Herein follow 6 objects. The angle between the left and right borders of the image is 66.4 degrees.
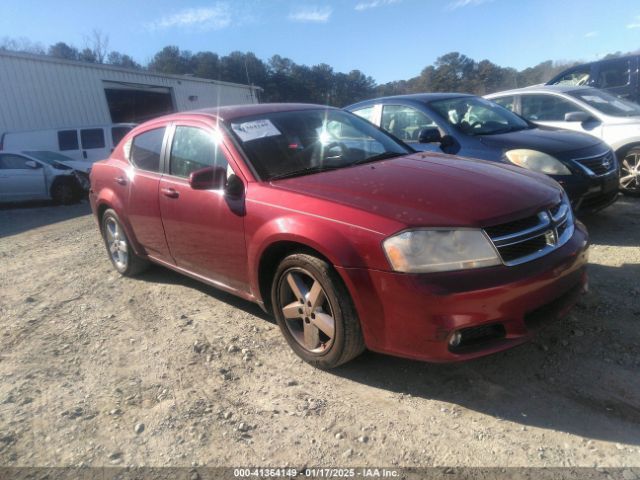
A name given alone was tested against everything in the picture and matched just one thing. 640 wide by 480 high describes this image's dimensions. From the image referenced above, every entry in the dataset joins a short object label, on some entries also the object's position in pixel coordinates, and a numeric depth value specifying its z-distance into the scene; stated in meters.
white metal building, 17.28
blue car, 4.85
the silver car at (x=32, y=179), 11.51
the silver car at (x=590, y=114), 6.26
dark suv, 9.85
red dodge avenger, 2.40
